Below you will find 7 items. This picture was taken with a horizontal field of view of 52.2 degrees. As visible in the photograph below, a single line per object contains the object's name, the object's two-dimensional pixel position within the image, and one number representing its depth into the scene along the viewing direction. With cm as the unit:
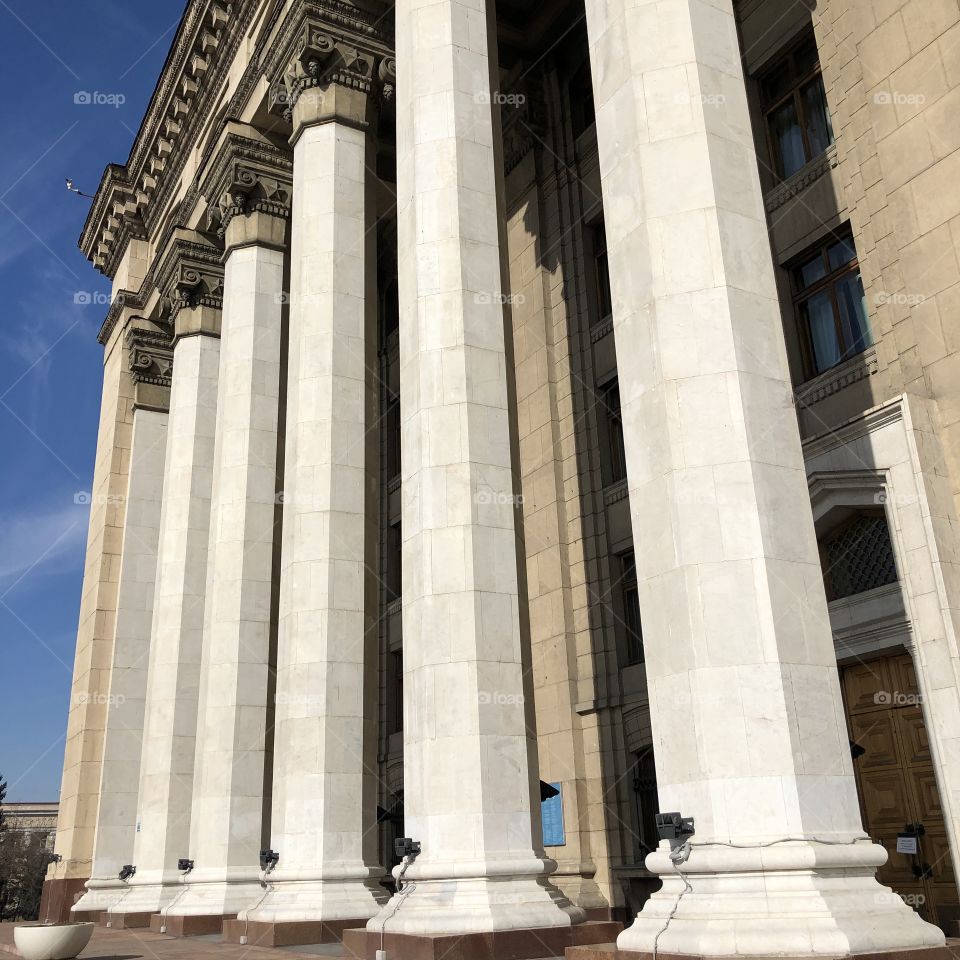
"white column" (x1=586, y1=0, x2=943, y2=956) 885
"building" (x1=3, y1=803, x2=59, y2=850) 16250
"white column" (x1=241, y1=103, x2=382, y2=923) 1638
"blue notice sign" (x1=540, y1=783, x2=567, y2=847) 2067
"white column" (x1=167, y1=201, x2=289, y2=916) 2039
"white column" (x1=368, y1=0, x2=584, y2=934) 1255
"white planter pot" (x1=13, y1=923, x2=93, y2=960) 1527
